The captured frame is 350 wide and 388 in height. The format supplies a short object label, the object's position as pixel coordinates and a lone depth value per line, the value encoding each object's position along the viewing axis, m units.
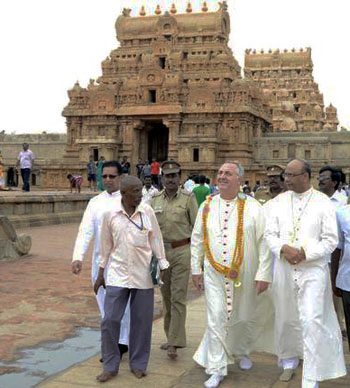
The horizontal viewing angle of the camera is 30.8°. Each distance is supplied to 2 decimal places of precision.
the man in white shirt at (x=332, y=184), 6.88
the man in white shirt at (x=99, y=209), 6.00
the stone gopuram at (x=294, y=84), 68.62
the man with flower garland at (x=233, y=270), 5.27
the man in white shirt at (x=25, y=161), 23.19
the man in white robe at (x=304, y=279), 4.84
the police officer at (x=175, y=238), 5.88
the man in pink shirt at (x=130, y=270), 5.21
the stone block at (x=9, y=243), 11.41
